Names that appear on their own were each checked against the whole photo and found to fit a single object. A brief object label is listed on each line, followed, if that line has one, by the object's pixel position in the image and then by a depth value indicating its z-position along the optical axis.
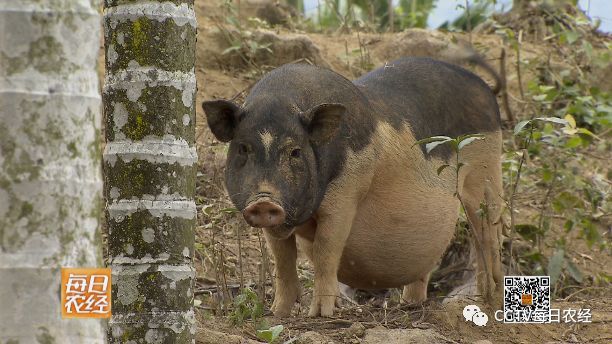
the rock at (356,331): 10.55
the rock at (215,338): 9.05
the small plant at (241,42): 20.25
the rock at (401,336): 10.25
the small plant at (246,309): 10.26
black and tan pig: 11.08
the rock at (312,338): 9.83
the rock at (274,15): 23.54
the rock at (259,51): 20.33
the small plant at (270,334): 9.12
